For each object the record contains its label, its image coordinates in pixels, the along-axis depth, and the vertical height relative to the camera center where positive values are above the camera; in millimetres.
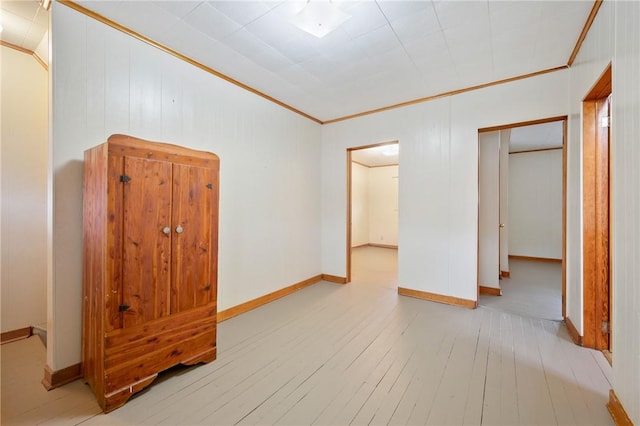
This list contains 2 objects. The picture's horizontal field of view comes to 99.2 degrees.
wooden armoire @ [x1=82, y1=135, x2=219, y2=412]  1681 -364
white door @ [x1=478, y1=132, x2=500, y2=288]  3867 +47
